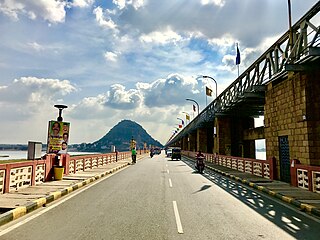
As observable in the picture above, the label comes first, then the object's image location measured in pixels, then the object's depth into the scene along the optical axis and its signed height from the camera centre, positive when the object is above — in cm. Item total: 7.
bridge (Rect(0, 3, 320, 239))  674 -179
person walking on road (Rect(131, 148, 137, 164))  3531 -82
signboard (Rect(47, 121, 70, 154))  1598 +68
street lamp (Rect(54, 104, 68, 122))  1648 +236
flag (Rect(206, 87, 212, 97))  3594 +752
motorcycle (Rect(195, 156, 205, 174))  2228 -109
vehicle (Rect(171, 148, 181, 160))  4646 -68
